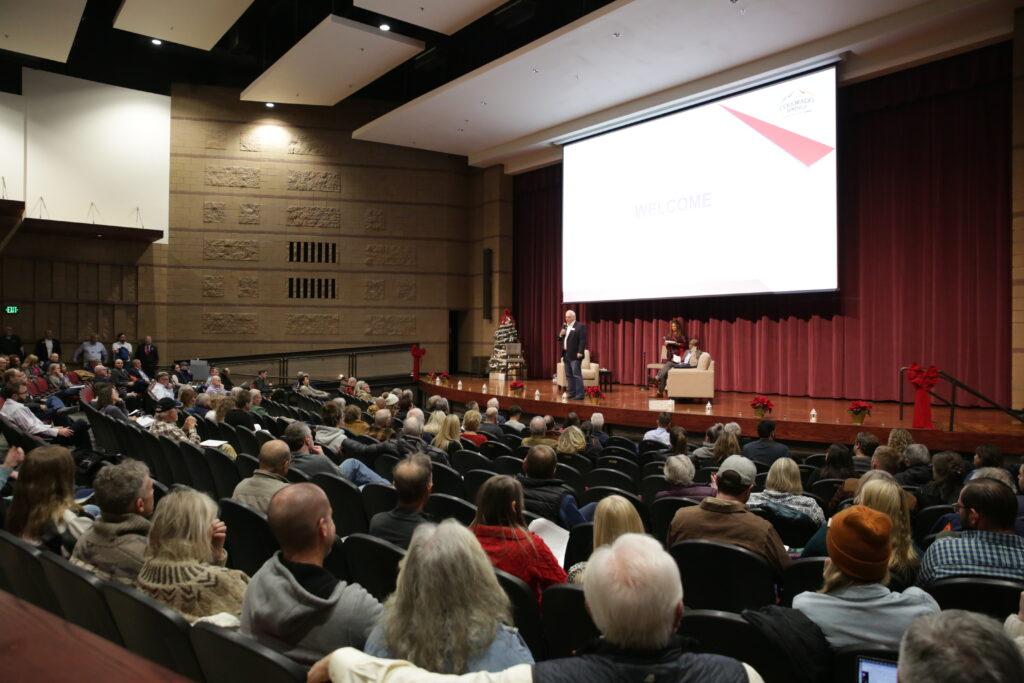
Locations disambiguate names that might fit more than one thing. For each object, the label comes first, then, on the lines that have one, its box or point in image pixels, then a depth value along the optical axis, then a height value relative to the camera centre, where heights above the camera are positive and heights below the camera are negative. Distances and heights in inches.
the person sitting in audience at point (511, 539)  99.7 -26.4
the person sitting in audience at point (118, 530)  93.4 -23.9
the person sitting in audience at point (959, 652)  40.7 -16.8
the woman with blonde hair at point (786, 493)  141.6 -29.1
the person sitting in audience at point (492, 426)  273.1 -32.2
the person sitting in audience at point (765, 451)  230.8 -33.3
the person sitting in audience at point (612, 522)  100.7 -23.9
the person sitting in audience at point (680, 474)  158.0 -28.1
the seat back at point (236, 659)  50.6 -21.9
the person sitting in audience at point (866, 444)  225.1 -30.4
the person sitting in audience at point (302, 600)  69.2 -23.8
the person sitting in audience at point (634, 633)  53.2 -21.3
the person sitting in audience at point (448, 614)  61.4 -22.4
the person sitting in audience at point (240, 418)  258.5 -26.4
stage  288.7 -34.6
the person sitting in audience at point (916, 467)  180.7 -30.6
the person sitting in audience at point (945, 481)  163.3 -30.1
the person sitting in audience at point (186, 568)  83.4 -25.2
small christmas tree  605.1 +1.2
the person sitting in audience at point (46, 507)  103.7 -23.0
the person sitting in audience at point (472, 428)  255.4 -30.6
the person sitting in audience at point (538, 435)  238.1 -30.6
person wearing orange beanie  77.9 -26.5
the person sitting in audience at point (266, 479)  136.9 -25.4
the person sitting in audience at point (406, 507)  116.4 -26.0
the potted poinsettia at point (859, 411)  315.4 -28.9
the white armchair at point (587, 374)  494.9 -21.6
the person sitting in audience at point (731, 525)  111.4 -27.9
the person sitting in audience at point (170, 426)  219.9 -25.5
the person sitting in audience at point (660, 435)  275.5 -34.6
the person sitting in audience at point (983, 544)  101.0 -27.3
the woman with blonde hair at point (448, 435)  232.4 -28.9
